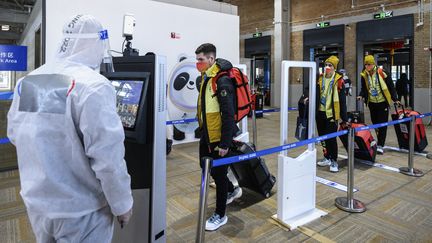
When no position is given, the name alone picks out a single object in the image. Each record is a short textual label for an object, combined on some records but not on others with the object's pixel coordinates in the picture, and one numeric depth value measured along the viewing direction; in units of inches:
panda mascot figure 223.0
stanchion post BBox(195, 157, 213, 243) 67.9
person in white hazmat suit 43.4
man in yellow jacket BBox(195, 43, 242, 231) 88.3
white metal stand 96.5
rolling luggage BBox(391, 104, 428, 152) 184.9
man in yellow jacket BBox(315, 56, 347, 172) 152.3
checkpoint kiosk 63.7
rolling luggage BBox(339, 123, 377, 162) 167.0
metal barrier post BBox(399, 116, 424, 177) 148.1
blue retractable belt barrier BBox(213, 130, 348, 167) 76.9
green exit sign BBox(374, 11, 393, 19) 347.9
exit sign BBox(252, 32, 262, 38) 525.7
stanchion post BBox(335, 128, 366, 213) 111.4
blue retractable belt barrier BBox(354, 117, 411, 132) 121.5
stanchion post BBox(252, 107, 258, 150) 181.1
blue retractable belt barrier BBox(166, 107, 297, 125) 159.7
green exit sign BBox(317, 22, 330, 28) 423.8
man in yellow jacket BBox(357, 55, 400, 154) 184.5
